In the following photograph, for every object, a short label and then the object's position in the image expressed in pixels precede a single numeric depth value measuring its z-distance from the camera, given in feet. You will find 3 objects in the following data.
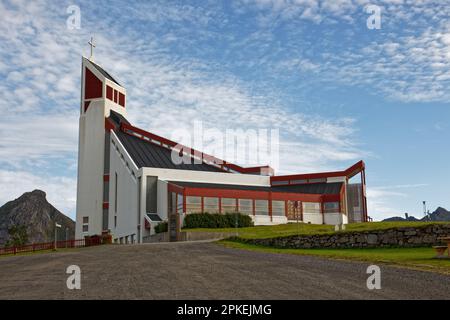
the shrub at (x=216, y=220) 199.72
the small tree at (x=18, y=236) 336.90
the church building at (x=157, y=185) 219.20
